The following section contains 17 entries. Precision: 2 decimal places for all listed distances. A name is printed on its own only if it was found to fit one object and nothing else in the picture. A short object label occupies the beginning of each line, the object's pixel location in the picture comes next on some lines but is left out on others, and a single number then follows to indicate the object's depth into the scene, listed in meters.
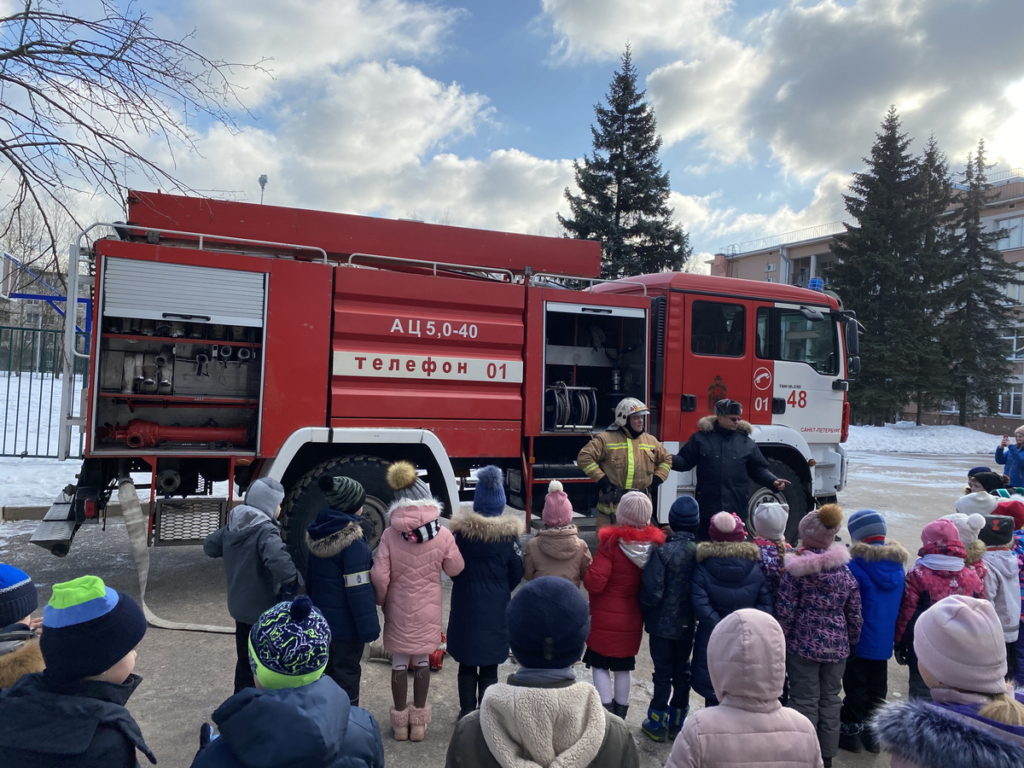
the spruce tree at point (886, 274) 26.64
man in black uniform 5.50
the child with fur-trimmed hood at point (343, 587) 3.38
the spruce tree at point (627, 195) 22.91
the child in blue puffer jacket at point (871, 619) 3.49
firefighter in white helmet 5.51
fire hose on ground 5.08
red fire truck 5.30
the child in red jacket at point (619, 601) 3.57
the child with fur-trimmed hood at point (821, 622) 3.28
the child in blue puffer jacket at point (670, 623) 3.50
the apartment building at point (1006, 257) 33.97
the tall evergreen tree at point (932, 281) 26.80
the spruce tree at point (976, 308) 28.62
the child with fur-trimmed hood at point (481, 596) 3.48
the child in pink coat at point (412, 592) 3.54
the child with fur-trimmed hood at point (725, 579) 3.36
